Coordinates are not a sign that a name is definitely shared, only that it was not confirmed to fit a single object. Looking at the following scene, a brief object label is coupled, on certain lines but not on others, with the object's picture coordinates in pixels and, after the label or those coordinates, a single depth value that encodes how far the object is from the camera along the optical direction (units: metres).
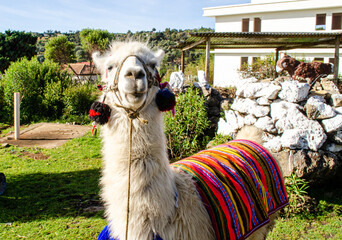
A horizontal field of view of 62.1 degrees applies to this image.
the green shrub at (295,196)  4.46
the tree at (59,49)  37.00
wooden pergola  8.65
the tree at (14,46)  33.41
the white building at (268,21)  24.23
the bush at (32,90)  12.94
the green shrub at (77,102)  12.83
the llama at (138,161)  1.74
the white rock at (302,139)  4.75
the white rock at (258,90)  5.35
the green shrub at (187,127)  6.62
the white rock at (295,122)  4.89
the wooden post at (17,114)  9.31
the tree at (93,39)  33.07
